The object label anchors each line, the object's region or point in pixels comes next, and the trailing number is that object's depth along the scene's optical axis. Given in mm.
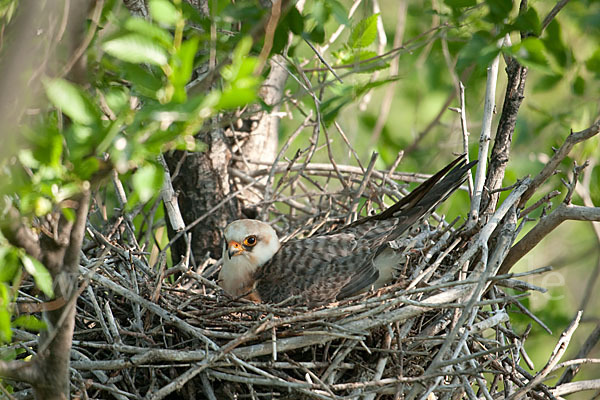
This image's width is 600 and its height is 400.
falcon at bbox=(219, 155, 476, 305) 7648
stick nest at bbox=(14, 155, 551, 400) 5828
